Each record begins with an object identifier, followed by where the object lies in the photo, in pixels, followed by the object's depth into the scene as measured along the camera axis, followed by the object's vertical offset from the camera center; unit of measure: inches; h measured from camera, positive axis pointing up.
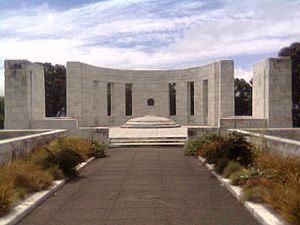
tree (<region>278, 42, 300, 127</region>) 1541.6 +105.5
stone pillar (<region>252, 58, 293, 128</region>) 858.8 +34.5
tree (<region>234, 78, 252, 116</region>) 1792.6 +46.9
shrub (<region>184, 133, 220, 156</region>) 578.6 -49.6
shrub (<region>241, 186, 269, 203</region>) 272.4 -57.6
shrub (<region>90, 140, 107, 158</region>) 564.4 -56.0
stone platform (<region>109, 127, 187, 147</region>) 712.7 -53.5
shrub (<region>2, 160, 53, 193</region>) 293.6 -52.0
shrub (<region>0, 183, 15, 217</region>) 239.1 -52.9
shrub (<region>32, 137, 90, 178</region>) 380.5 -48.1
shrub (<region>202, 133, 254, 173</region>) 404.8 -45.4
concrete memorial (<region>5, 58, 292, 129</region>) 836.6 +38.3
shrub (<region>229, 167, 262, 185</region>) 322.0 -54.3
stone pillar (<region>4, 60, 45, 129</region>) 832.9 +31.6
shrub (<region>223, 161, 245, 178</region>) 370.3 -54.6
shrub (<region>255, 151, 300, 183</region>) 284.4 -43.4
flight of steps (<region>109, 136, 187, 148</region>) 707.4 -56.5
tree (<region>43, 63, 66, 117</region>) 1867.6 +74.1
